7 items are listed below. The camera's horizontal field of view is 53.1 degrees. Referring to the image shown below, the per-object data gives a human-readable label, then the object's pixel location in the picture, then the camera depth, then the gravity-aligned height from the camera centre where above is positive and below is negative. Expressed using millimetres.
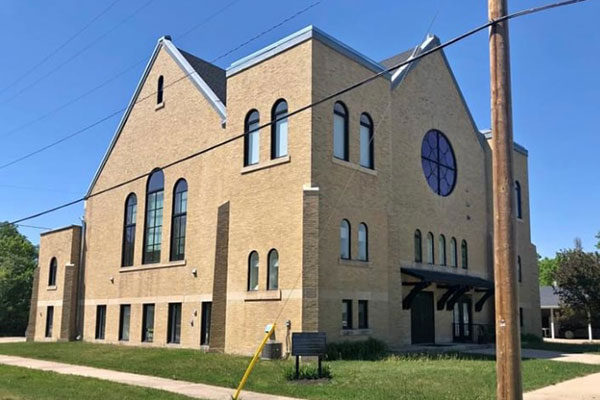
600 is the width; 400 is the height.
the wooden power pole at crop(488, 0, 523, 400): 8602 +1313
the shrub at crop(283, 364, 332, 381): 15211 -1705
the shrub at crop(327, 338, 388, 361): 19938 -1498
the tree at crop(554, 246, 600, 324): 35656 +1660
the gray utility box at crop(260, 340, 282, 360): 19938 -1522
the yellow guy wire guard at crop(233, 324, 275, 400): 10926 -1145
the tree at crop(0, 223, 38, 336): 47562 +590
